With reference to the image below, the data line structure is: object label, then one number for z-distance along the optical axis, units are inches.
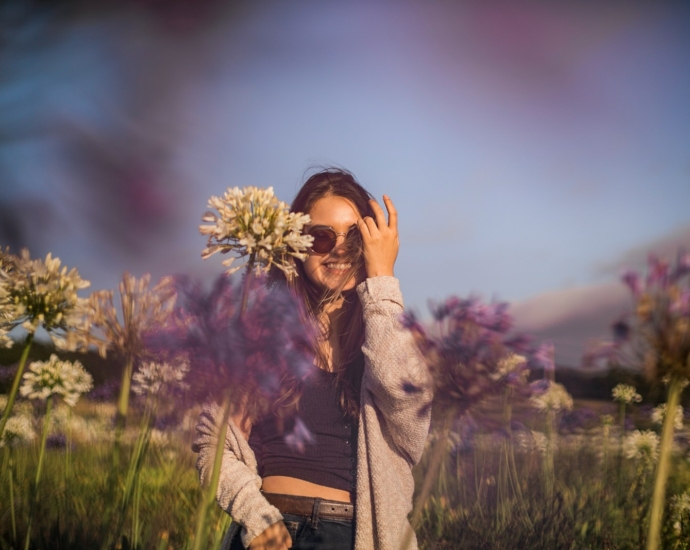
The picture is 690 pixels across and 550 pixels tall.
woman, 71.7
